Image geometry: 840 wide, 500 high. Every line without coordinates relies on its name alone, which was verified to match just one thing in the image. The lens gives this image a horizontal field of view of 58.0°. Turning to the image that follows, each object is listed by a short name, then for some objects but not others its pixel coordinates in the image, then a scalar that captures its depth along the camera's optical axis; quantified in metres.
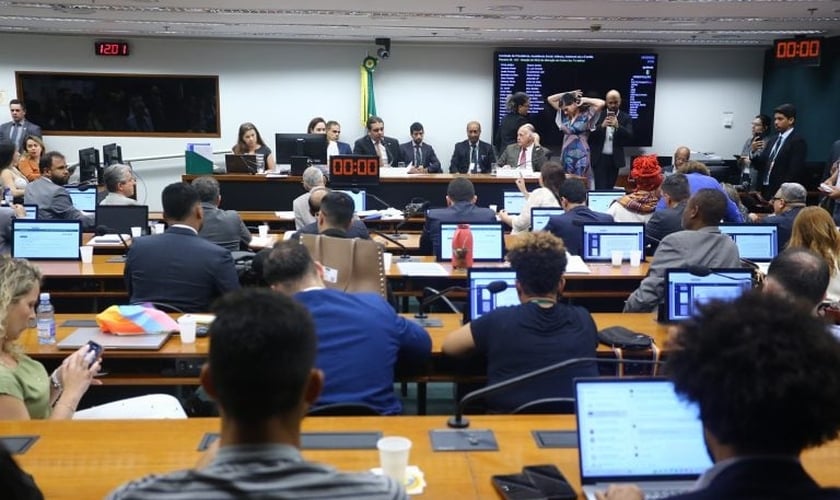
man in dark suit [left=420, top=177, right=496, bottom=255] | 5.58
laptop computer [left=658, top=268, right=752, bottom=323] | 3.67
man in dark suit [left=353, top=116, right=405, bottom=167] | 10.12
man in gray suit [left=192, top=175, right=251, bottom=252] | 5.43
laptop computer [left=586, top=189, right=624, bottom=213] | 6.97
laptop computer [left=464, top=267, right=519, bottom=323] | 3.70
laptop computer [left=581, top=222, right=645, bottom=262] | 5.27
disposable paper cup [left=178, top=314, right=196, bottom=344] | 3.29
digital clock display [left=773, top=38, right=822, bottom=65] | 9.39
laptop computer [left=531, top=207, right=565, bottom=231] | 5.99
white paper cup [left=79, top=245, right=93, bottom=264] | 5.16
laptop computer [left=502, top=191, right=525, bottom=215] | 7.37
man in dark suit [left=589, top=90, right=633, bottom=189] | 10.71
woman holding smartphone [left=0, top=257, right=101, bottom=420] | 2.40
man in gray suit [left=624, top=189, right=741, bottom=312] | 4.09
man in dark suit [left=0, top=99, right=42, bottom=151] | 10.60
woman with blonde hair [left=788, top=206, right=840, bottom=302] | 3.86
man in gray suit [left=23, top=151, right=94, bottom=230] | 6.27
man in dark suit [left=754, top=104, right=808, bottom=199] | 9.20
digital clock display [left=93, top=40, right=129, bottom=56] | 10.93
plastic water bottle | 3.27
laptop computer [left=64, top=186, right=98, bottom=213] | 7.28
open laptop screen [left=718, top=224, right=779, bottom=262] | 5.16
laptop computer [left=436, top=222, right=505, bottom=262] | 5.18
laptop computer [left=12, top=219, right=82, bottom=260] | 5.12
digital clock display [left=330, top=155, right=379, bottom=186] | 7.50
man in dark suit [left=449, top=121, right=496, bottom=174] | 10.40
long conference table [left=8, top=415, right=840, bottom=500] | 1.99
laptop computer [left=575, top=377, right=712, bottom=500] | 1.95
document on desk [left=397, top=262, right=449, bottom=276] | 4.76
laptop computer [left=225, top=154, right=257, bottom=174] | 8.50
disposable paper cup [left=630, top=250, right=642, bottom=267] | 5.21
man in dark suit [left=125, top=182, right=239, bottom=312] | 3.90
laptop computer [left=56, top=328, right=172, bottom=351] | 3.20
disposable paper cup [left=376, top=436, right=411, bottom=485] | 1.87
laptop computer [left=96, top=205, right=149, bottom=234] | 5.79
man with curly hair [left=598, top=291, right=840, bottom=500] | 1.24
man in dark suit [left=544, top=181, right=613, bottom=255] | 5.27
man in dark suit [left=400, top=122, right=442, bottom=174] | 10.77
